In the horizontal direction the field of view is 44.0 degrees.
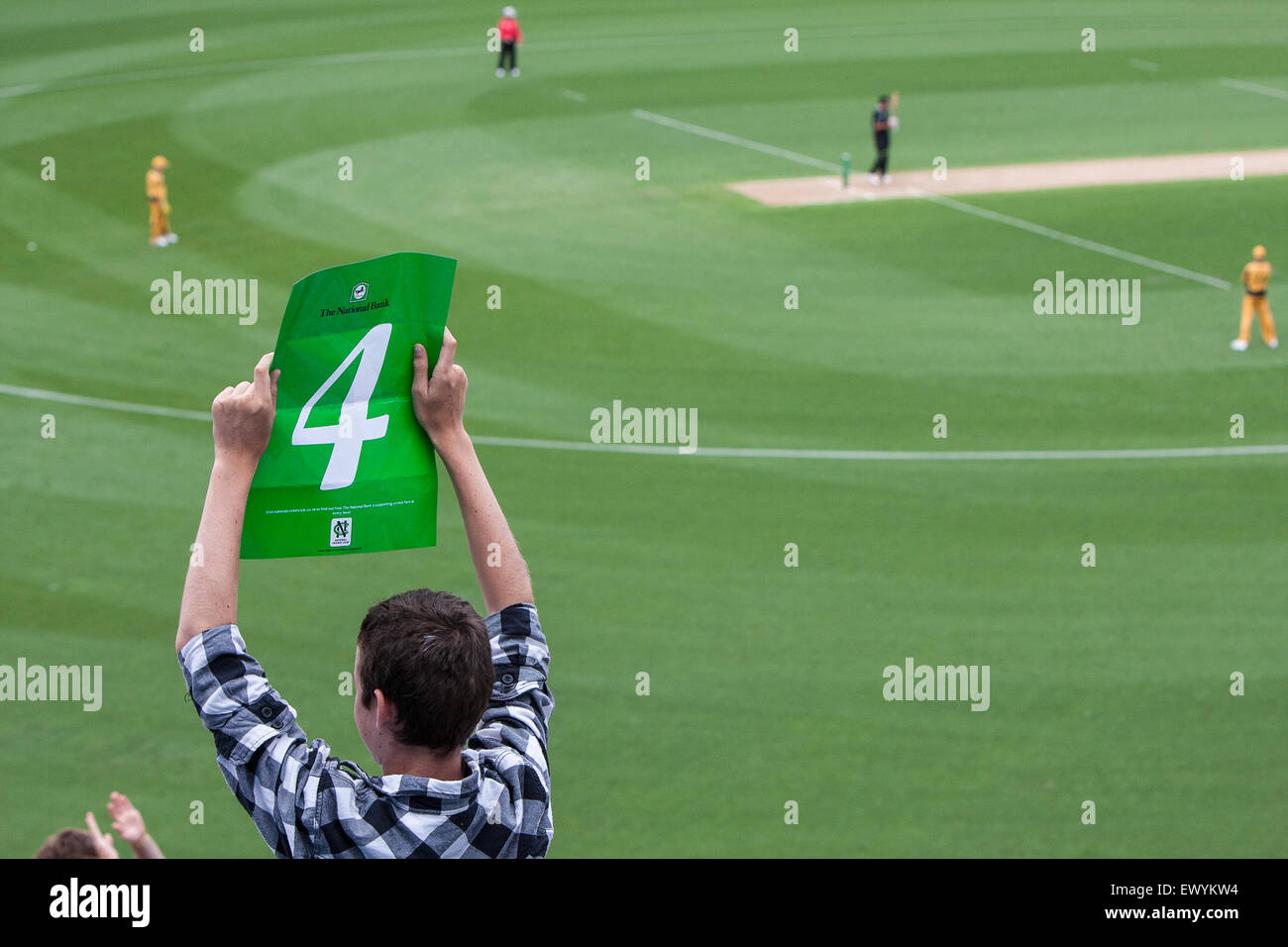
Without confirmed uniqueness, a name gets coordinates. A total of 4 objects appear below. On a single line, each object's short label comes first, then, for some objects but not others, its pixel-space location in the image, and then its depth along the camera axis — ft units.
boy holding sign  13.52
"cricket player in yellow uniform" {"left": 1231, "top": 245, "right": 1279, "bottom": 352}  71.92
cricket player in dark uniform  108.47
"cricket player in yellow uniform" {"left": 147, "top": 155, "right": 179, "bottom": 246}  93.33
